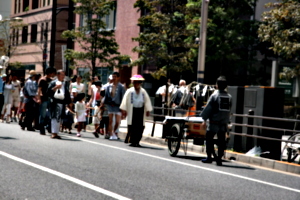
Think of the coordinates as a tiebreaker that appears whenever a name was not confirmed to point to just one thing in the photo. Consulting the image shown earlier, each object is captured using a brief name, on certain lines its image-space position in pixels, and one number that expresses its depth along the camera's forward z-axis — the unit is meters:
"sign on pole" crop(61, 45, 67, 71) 29.12
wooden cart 14.59
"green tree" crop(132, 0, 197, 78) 27.08
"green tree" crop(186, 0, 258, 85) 35.75
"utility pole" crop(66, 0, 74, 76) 27.81
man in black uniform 13.55
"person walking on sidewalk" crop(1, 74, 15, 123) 25.59
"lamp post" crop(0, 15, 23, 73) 52.20
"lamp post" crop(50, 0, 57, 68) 28.71
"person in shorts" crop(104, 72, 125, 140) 18.73
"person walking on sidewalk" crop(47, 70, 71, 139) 17.44
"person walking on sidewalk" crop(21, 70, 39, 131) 20.14
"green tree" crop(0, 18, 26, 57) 52.16
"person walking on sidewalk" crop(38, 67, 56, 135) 18.42
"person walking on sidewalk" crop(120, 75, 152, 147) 17.09
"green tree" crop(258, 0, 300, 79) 25.50
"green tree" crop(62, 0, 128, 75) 28.12
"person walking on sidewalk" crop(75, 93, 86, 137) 19.67
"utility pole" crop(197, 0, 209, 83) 22.02
